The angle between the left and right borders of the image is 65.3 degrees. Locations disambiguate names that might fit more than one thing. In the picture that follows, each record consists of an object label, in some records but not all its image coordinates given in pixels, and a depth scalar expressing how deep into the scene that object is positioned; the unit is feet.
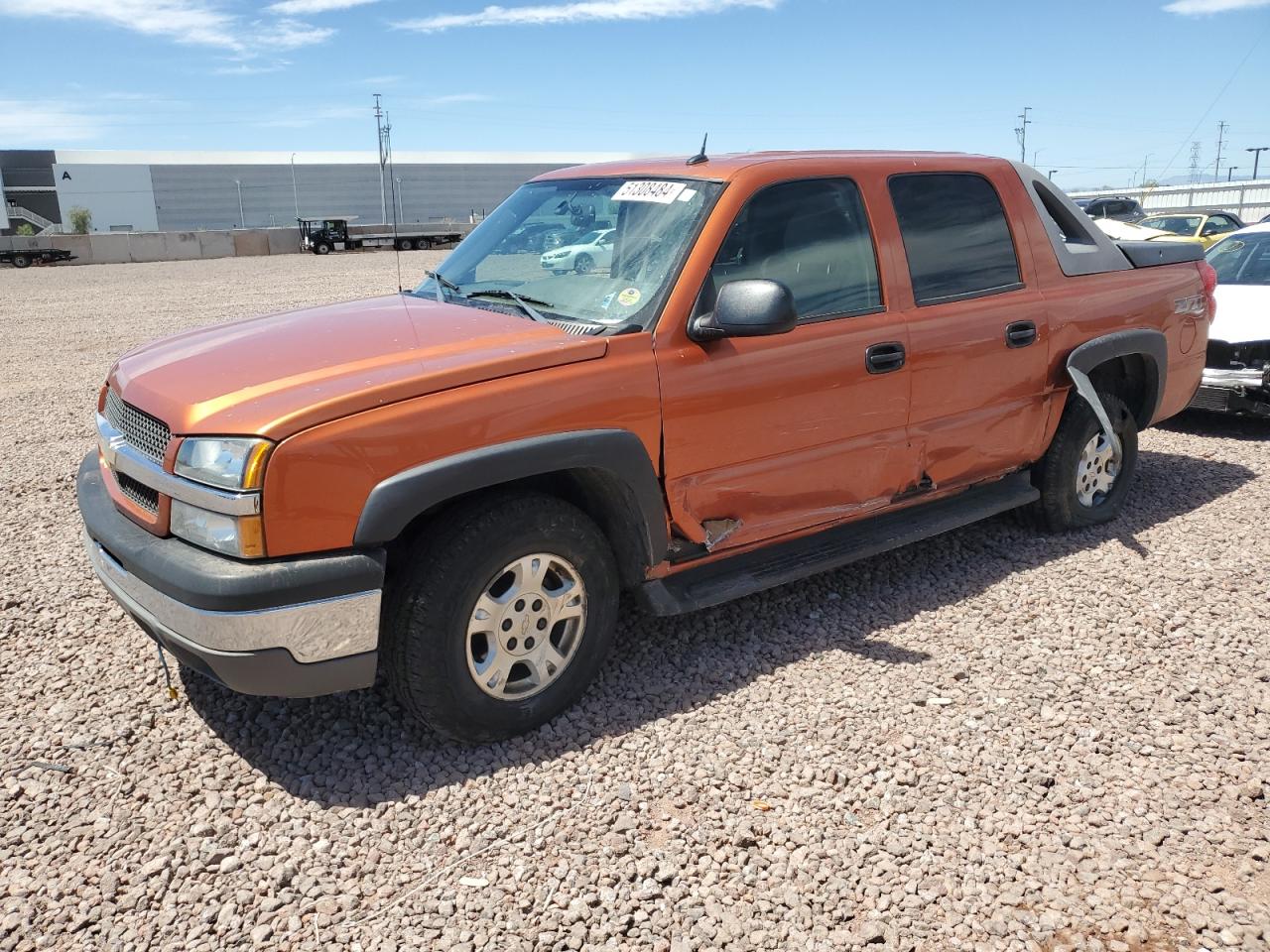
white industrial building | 301.02
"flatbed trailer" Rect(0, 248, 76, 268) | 133.36
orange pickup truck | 9.37
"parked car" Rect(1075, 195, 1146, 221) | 73.10
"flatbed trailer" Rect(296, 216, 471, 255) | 156.56
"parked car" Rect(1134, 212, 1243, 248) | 60.90
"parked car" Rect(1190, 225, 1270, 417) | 23.04
